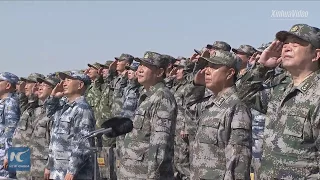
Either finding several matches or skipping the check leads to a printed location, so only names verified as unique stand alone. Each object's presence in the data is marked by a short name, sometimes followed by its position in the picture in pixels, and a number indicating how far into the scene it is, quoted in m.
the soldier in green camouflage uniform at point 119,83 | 13.20
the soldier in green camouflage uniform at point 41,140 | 10.09
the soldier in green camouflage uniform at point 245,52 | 10.38
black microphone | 6.02
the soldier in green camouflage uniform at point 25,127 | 10.87
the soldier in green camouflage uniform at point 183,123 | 10.84
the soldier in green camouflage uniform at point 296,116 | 4.77
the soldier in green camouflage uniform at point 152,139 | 7.05
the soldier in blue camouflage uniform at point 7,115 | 11.52
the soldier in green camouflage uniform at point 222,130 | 5.79
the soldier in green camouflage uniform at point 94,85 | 14.76
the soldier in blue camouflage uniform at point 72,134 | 7.96
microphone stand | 5.80
